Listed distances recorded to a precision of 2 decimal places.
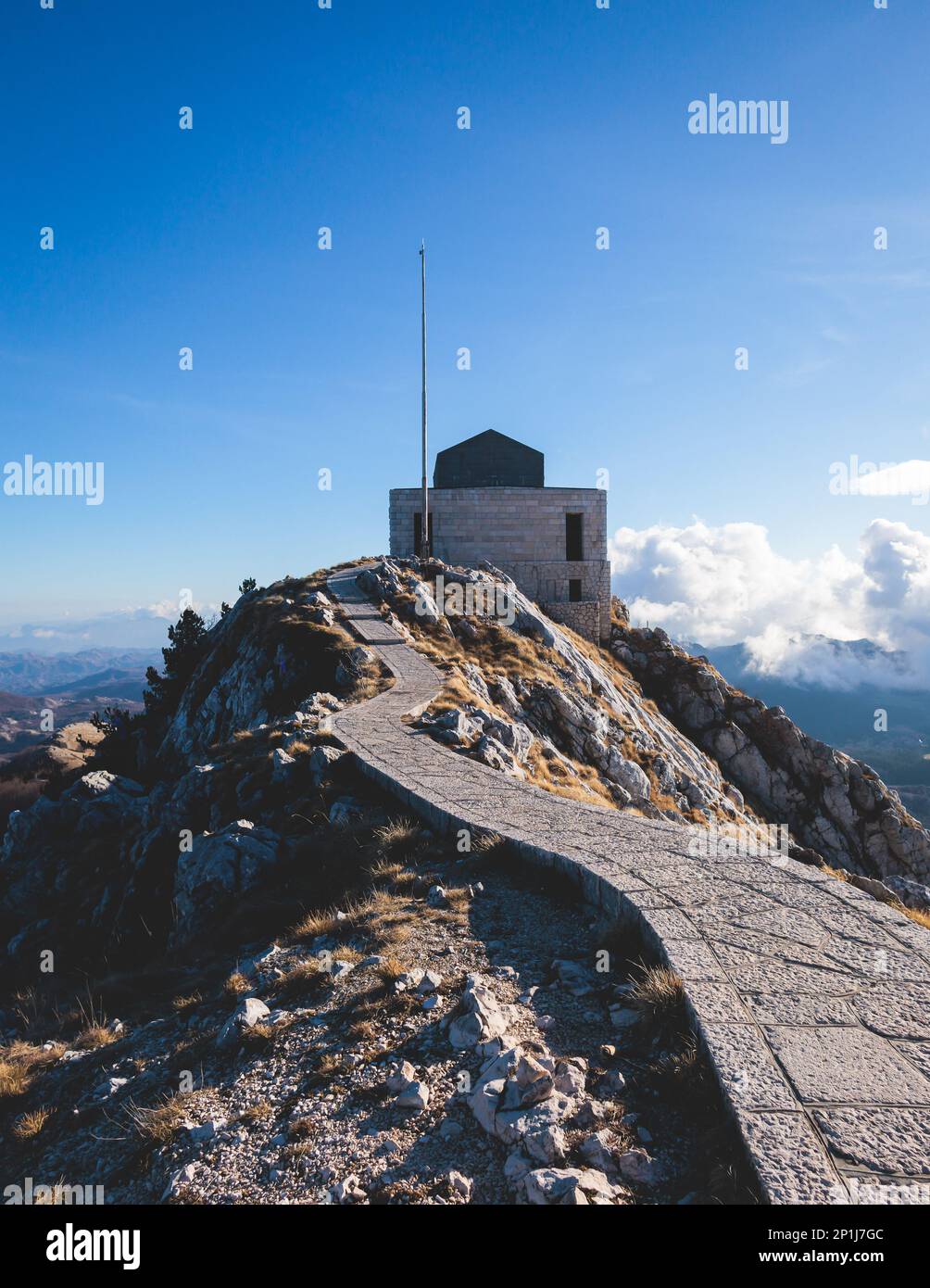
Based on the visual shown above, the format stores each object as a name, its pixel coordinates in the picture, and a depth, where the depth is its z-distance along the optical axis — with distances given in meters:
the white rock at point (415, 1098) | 5.03
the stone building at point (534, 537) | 38.78
